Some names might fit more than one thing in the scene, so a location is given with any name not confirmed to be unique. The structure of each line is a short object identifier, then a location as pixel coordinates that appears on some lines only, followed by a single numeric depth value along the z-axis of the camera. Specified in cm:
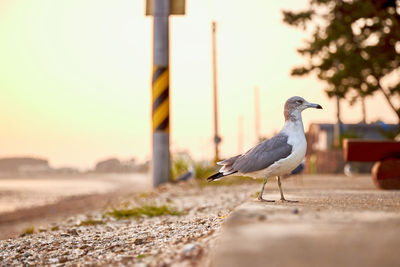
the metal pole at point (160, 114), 1364
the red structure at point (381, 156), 927
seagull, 518
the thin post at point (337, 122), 2847
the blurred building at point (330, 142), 2355
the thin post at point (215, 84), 2631
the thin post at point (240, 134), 4671
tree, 1919
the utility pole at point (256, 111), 4256
